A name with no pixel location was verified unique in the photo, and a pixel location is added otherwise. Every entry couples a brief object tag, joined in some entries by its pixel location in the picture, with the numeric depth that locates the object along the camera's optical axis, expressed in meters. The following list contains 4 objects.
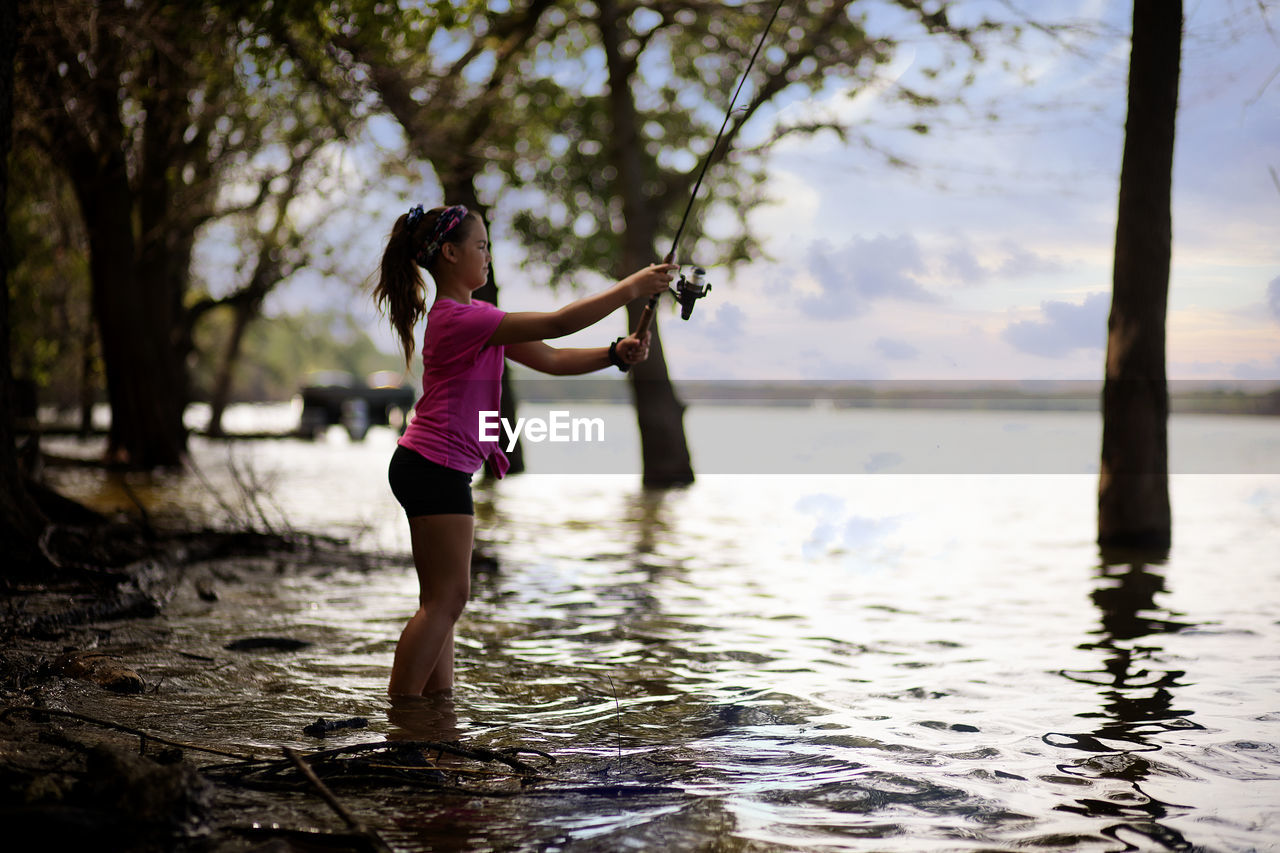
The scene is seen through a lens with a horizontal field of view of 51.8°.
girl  4.66
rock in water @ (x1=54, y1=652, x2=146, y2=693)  5.26
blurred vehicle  38.50
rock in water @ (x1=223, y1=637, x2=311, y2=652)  6.47
